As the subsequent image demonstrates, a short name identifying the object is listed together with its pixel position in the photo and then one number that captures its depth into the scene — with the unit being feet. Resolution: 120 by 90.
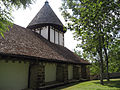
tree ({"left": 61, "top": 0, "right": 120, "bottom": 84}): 26.35
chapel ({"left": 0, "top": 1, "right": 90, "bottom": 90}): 21.62
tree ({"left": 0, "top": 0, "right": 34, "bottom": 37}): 12.57
